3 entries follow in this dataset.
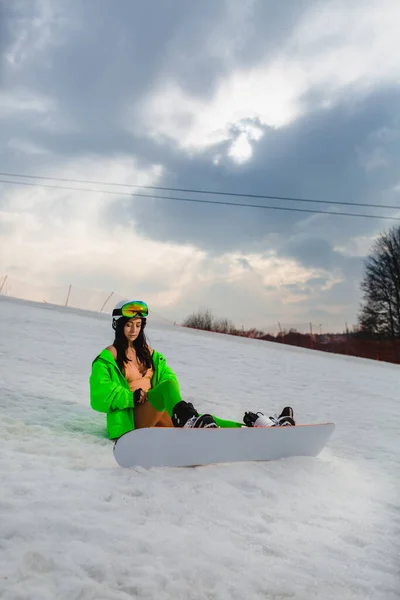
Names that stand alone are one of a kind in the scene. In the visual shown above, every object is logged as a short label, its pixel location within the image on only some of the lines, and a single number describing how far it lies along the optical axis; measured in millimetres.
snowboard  3527
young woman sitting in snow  3847
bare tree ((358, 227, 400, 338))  27047
